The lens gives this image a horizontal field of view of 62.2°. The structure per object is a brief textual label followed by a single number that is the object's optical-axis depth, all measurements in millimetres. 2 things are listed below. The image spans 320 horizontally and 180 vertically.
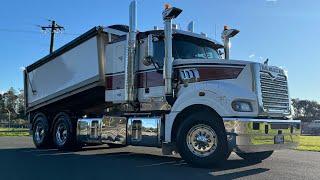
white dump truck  5184
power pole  23460
